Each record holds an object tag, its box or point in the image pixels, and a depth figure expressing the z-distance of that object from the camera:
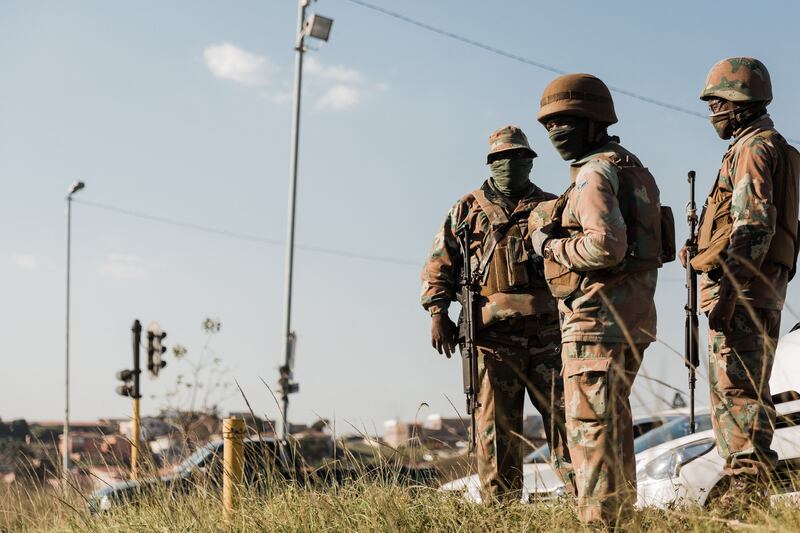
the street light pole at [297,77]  19.87
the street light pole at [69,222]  29.25
